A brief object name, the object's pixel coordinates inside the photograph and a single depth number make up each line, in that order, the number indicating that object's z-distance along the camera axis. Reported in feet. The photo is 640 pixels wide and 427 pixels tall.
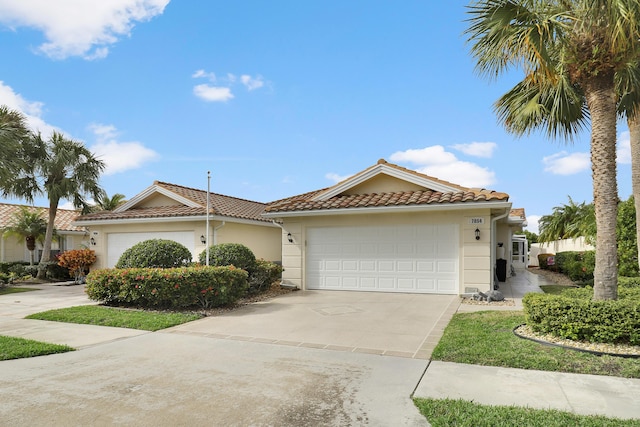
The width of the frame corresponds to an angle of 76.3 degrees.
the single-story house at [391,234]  39.27
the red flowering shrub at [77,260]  58.39
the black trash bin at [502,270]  57.67
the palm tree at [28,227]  67.21
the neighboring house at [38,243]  72.64
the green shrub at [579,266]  52.01
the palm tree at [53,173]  62.08
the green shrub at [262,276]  43.04
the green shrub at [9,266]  64.64
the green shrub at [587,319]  19.51
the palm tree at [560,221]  98.89
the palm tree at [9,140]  48.54
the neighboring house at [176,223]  52.26
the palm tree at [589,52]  21.85
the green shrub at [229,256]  40.60
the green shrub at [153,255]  38.19
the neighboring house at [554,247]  78.24
